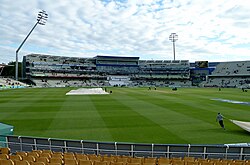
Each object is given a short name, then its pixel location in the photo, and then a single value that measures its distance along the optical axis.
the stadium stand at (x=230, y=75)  69.83
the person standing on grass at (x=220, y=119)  11.60
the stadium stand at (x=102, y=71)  73.42
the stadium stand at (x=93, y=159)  4.55
